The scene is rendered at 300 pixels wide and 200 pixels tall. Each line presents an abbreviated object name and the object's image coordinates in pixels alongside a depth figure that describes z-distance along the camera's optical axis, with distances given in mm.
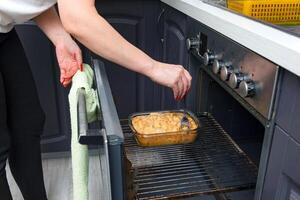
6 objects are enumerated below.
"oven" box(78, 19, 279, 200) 518
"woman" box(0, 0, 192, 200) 679
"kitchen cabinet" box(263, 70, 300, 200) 544
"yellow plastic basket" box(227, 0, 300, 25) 778
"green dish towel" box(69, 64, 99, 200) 582
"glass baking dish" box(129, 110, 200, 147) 814
